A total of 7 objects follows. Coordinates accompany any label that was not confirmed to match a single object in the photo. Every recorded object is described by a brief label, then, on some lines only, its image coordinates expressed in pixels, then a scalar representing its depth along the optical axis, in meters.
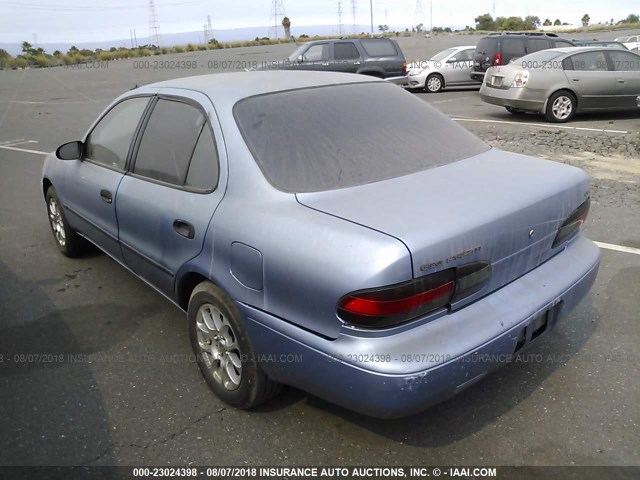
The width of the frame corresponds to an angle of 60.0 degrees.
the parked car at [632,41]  21.62
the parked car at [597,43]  15.64
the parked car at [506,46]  16.08
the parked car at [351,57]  15.92
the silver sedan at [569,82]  11.16
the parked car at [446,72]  17.20
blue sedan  2.19
